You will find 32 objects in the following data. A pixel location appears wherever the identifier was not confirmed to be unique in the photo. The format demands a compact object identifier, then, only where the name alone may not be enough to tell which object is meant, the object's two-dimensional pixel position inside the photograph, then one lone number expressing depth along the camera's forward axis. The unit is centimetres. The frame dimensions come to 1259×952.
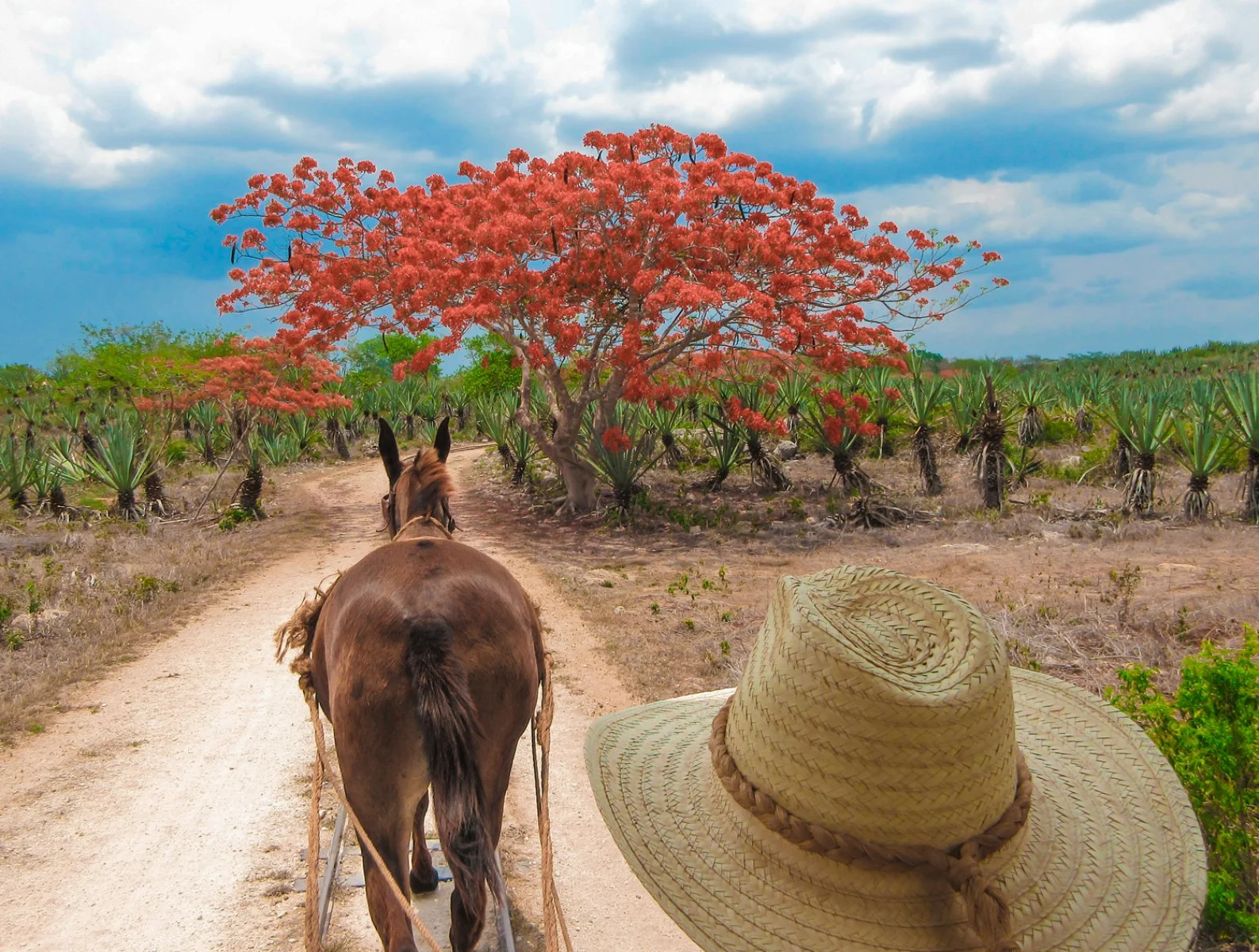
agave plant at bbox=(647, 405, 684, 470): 1727
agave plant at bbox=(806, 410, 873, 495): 1359
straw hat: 144
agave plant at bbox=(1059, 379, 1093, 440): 1881
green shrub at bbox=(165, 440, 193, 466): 2173
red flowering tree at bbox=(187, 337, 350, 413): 1952
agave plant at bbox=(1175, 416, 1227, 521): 1082
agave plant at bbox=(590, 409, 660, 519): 1336
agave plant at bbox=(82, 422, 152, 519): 1324
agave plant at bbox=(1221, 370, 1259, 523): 1071
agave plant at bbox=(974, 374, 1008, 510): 1266
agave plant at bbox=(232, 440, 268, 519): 1431
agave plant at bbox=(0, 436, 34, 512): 1294
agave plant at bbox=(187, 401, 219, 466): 2239
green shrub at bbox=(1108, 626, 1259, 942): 306
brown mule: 254
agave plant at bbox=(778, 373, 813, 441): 1853
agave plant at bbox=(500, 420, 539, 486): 1695
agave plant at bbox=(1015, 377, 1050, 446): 1800
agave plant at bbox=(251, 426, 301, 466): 2134
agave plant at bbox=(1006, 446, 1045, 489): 1403
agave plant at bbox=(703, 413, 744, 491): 1532
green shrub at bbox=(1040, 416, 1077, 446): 1838
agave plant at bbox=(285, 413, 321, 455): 2391
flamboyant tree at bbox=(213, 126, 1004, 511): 1225
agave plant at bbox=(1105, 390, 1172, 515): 1167
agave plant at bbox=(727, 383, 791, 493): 1527
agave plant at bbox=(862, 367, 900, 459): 1619
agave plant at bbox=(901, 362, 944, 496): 1430
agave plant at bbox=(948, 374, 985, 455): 1512
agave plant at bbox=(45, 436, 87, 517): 1359
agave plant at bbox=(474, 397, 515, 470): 1847
